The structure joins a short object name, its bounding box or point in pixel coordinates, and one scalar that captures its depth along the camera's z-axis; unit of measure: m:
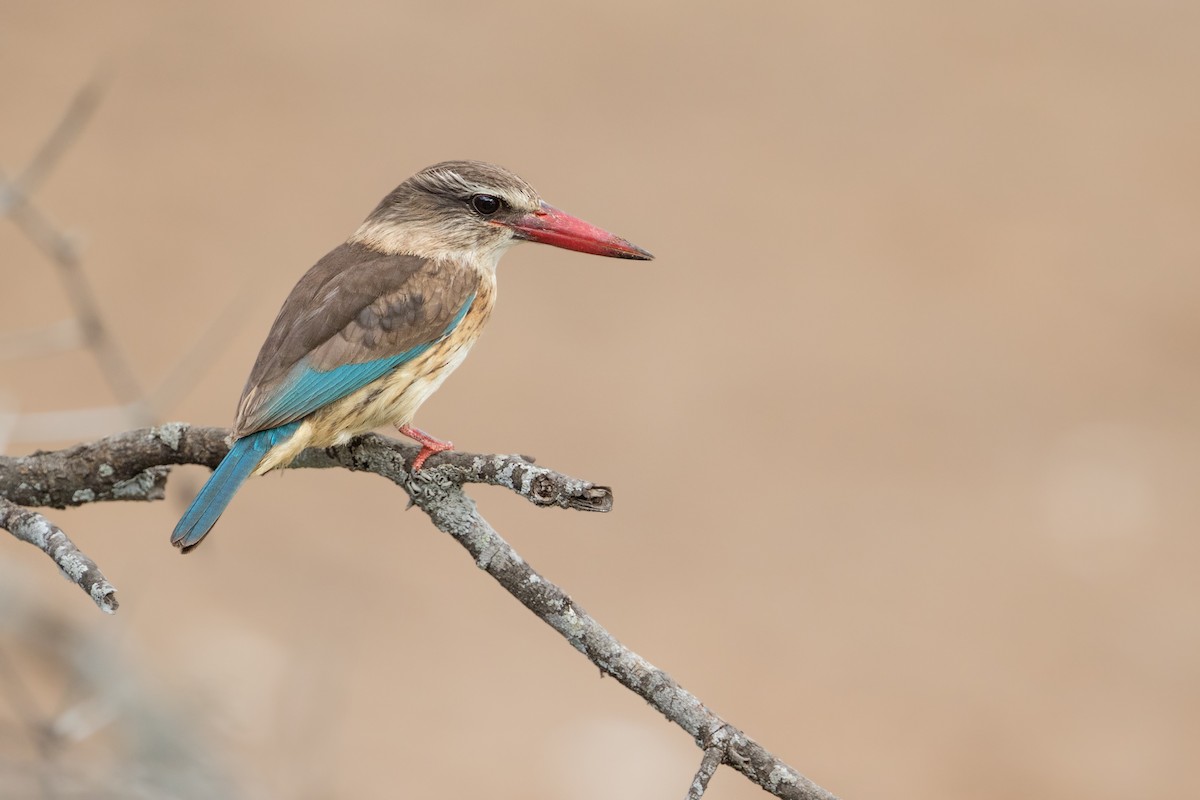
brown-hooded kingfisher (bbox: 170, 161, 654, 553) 5.93
